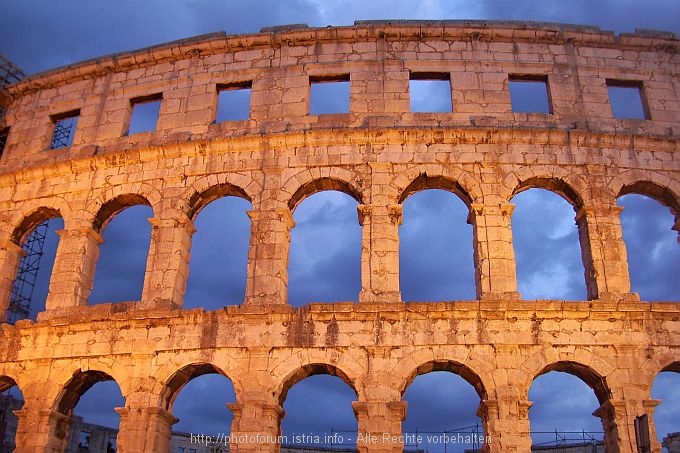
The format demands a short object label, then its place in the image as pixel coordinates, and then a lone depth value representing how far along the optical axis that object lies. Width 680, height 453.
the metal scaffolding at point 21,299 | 19.98
